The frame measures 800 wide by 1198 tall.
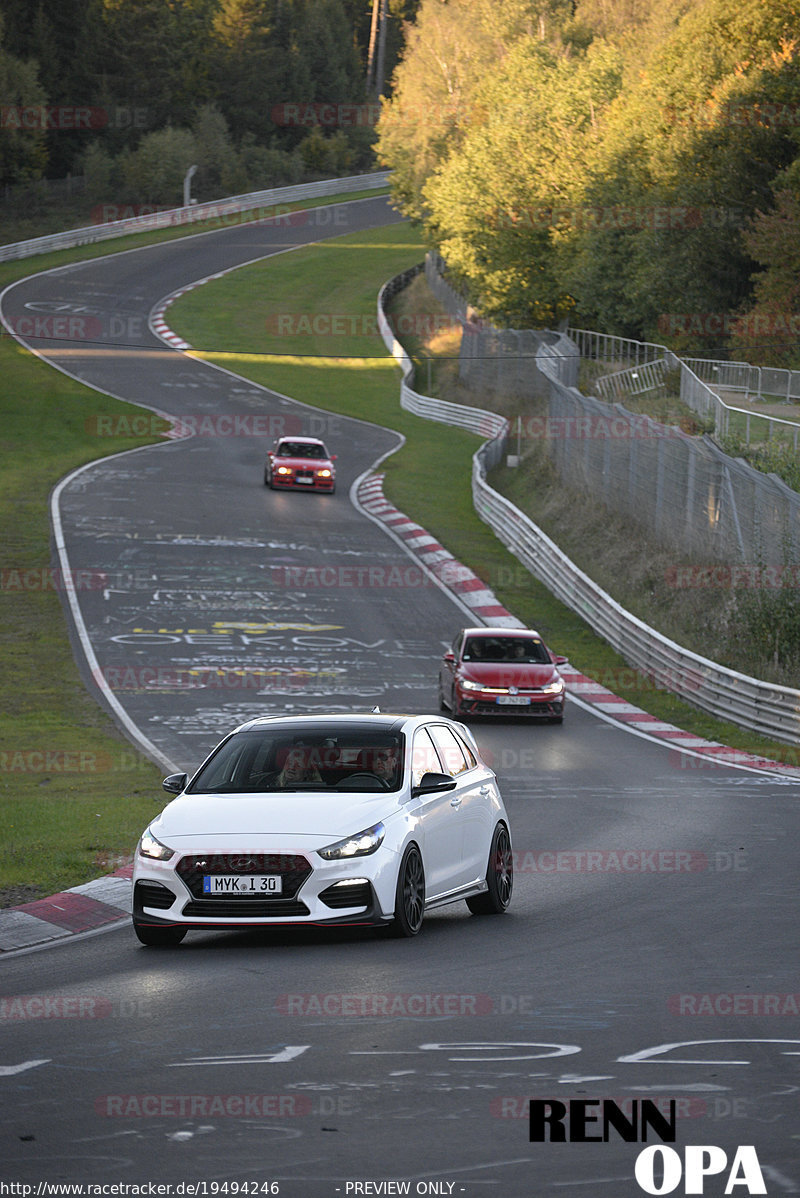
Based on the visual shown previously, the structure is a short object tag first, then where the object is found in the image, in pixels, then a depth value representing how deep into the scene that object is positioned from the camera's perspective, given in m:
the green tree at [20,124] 97.50
